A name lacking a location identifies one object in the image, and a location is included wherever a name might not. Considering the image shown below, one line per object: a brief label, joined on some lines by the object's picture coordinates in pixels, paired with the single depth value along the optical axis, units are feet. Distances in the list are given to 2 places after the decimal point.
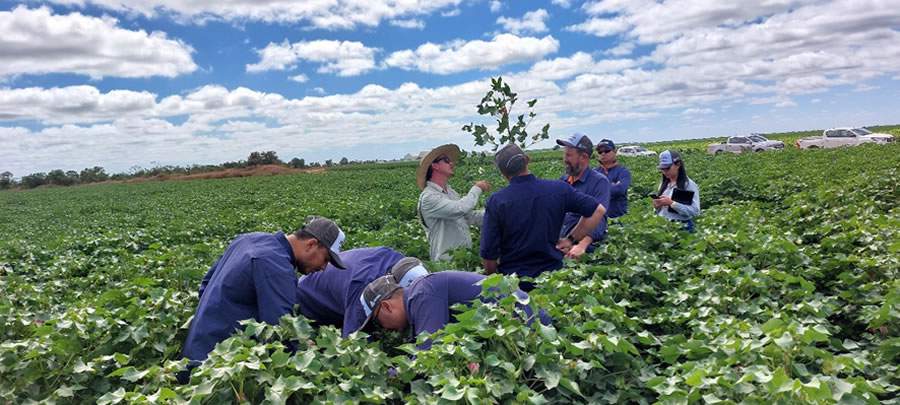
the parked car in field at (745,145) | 125.80
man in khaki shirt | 16.49
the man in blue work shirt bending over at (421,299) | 9.50
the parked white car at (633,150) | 163.58
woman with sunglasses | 19.54
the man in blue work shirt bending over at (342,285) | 11.77
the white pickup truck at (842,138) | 106.11
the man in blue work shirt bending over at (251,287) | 10.12
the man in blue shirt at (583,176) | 17.08
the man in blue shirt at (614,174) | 20.44
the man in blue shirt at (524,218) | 13.69
